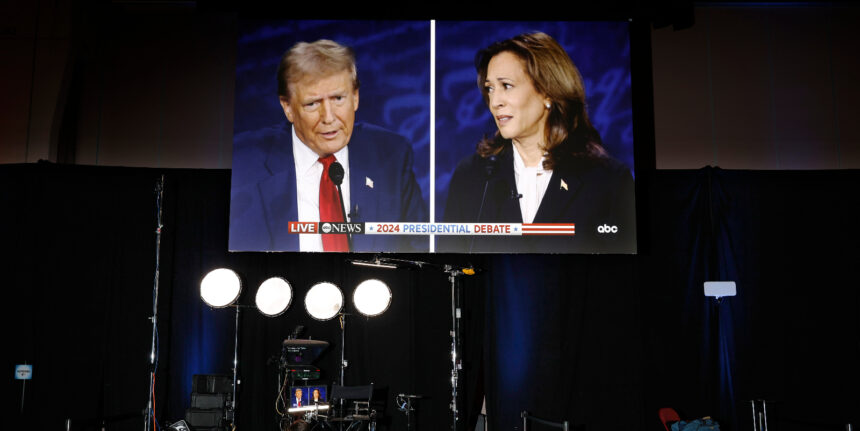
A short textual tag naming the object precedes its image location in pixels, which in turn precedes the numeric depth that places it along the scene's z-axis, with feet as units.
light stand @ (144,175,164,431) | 18.28
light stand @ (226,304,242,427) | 18.30
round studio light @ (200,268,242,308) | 18.93
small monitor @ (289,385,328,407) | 18.06
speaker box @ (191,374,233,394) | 18.78
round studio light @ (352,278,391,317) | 19.22
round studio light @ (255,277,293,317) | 19.19
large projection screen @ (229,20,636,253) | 19.19
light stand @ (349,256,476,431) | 18.10
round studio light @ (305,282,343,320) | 19.33
